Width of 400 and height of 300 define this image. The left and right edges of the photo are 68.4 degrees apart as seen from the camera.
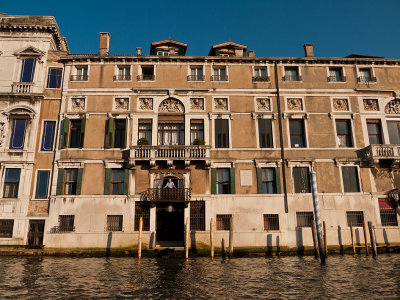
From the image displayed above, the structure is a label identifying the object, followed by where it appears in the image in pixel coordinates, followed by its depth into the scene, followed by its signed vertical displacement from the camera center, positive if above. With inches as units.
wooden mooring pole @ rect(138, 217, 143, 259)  719.1 -40.2
